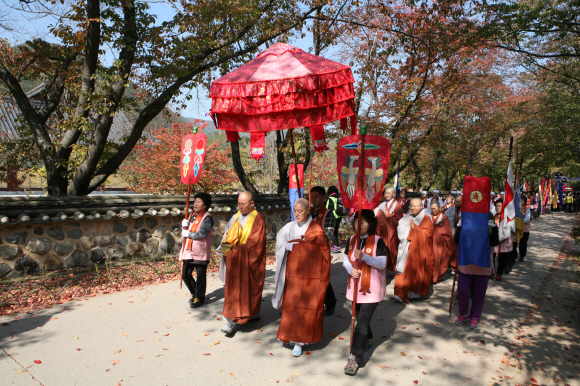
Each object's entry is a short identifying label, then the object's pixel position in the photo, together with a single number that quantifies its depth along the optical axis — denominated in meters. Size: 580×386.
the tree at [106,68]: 7.57
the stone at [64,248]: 6.67
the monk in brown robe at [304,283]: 4.09
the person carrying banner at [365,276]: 3.88
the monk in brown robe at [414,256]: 6.27
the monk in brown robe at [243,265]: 4.58
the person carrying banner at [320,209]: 5.48
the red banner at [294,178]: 7.23
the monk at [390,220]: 7.21
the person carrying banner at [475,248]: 5.03
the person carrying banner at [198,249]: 5.45
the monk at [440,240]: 7.50
